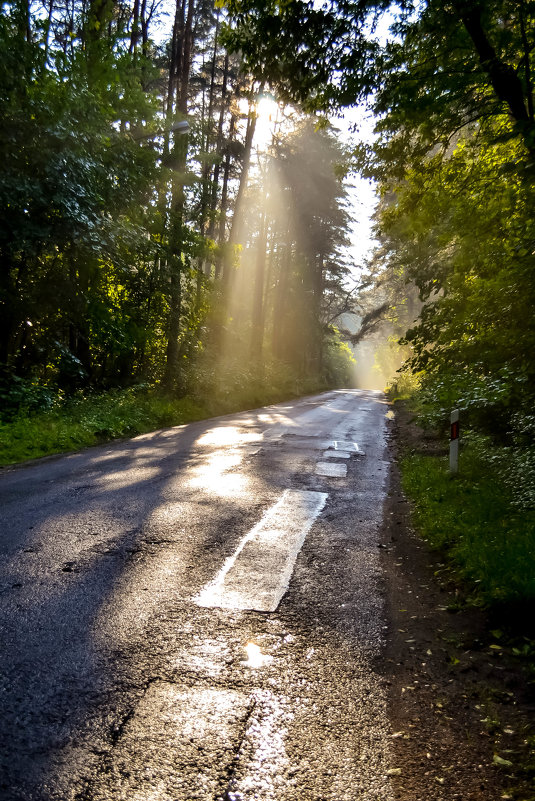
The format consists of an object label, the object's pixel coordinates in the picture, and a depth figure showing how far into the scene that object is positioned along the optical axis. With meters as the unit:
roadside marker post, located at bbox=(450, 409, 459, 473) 9.55
